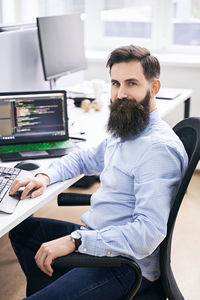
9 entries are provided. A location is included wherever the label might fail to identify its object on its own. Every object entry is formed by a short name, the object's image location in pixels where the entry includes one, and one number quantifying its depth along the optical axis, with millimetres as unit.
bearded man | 1279
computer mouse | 1738
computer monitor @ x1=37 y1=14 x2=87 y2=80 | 2398
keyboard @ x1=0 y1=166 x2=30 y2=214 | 1434
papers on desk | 2812
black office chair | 1240
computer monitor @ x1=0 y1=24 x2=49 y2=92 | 2244
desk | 1393
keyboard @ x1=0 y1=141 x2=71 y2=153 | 1909
